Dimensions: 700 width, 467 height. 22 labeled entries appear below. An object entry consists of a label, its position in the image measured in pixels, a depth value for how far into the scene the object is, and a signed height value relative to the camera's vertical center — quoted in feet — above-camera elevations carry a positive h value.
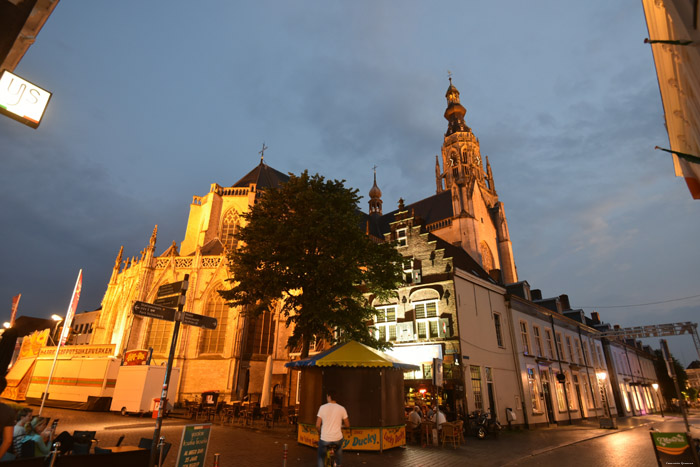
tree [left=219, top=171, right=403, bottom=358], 49.08 +15.80
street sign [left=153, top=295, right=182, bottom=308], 24.91 +5.19
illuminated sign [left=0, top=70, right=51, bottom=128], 18.07 +13.12
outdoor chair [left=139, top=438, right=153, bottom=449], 20.33 -3.31
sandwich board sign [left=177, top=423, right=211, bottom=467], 19.61 -3.34
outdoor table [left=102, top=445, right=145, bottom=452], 19.48 -3.54
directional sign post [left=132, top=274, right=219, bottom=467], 19.97 +3.84
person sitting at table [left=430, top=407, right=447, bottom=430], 42.34 -3.69
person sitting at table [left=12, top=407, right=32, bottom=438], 18.07 -2.10
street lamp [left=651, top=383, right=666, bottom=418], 142.15 -0.84
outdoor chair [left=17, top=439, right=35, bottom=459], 17.48 -3.20
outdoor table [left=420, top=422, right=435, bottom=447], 42.73 -5.25
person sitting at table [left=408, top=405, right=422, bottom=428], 43.65 -3.93
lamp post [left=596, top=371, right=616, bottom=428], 93.78 -0.06
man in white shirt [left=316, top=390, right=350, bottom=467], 22.25 -2.52
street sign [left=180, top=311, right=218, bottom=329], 23.24 +3.65
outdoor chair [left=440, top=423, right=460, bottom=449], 41.82 -4.98
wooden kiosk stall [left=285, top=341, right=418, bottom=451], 36.68 -1.07
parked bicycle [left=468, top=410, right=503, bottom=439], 49.79 -5.10
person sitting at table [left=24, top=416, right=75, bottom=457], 17.90 -2.89
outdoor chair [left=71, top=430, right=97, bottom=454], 18.48 -3.15
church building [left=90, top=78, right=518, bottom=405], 66.54 +20.28
